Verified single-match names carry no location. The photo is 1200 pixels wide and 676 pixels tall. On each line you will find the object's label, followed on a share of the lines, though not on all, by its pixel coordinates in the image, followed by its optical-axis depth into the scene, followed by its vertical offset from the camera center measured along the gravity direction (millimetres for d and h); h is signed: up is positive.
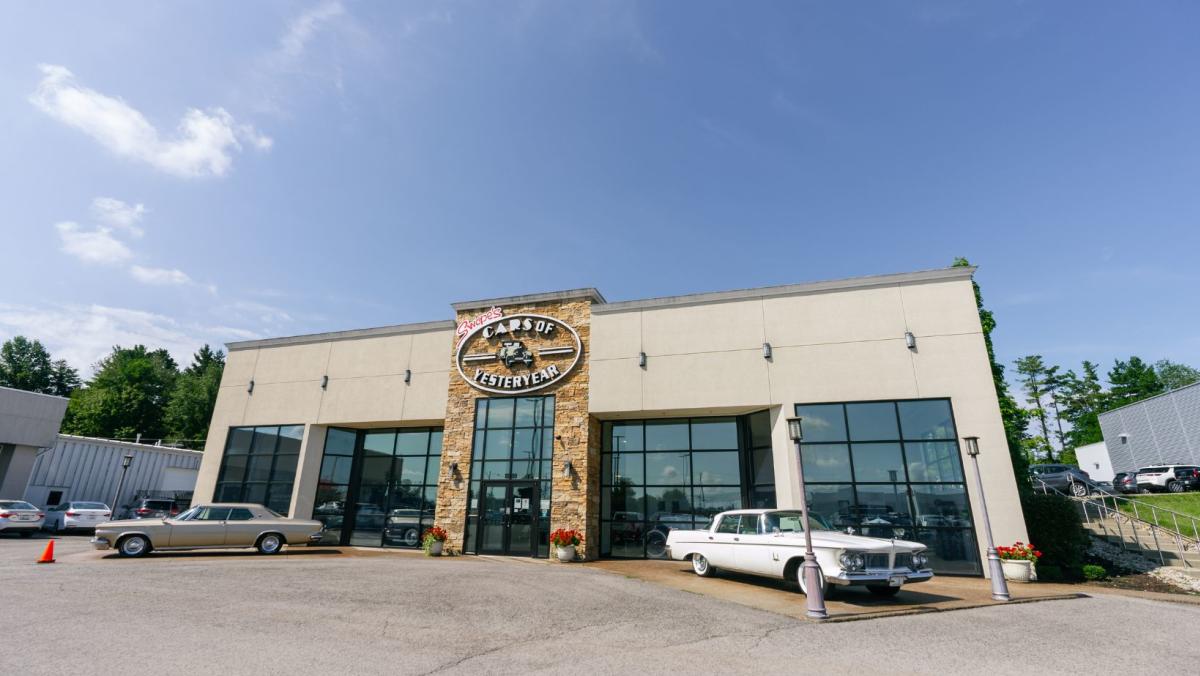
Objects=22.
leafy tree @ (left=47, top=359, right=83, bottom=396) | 63281 +12009
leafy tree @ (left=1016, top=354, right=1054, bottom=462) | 69000 +15320
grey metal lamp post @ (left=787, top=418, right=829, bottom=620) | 8961 -1443
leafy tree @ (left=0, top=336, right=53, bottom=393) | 58344 +12852
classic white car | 10008 -1115
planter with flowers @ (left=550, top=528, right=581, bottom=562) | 16688 -1485
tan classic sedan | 15117 -1231
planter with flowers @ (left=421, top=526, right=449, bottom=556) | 18000 -1605
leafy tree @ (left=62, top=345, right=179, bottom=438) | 50562 +8034
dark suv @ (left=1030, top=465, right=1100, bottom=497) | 24953 +936
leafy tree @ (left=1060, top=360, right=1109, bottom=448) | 67375 +11877
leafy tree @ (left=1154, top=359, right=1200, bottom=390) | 72650 +16967
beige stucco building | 15406 +2460
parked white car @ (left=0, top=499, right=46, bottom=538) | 20703 -1224
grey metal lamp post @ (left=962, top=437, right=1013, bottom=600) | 10916 -1492
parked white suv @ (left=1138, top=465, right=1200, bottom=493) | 24891 +1040
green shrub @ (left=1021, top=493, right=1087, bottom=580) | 14109 -865
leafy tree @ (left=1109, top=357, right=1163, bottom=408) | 67188 +14401
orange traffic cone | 13461 -1688
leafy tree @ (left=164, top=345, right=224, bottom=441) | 53062 +7477
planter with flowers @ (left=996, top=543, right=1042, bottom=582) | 13445 -1504
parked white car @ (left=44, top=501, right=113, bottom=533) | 24141 -1316
